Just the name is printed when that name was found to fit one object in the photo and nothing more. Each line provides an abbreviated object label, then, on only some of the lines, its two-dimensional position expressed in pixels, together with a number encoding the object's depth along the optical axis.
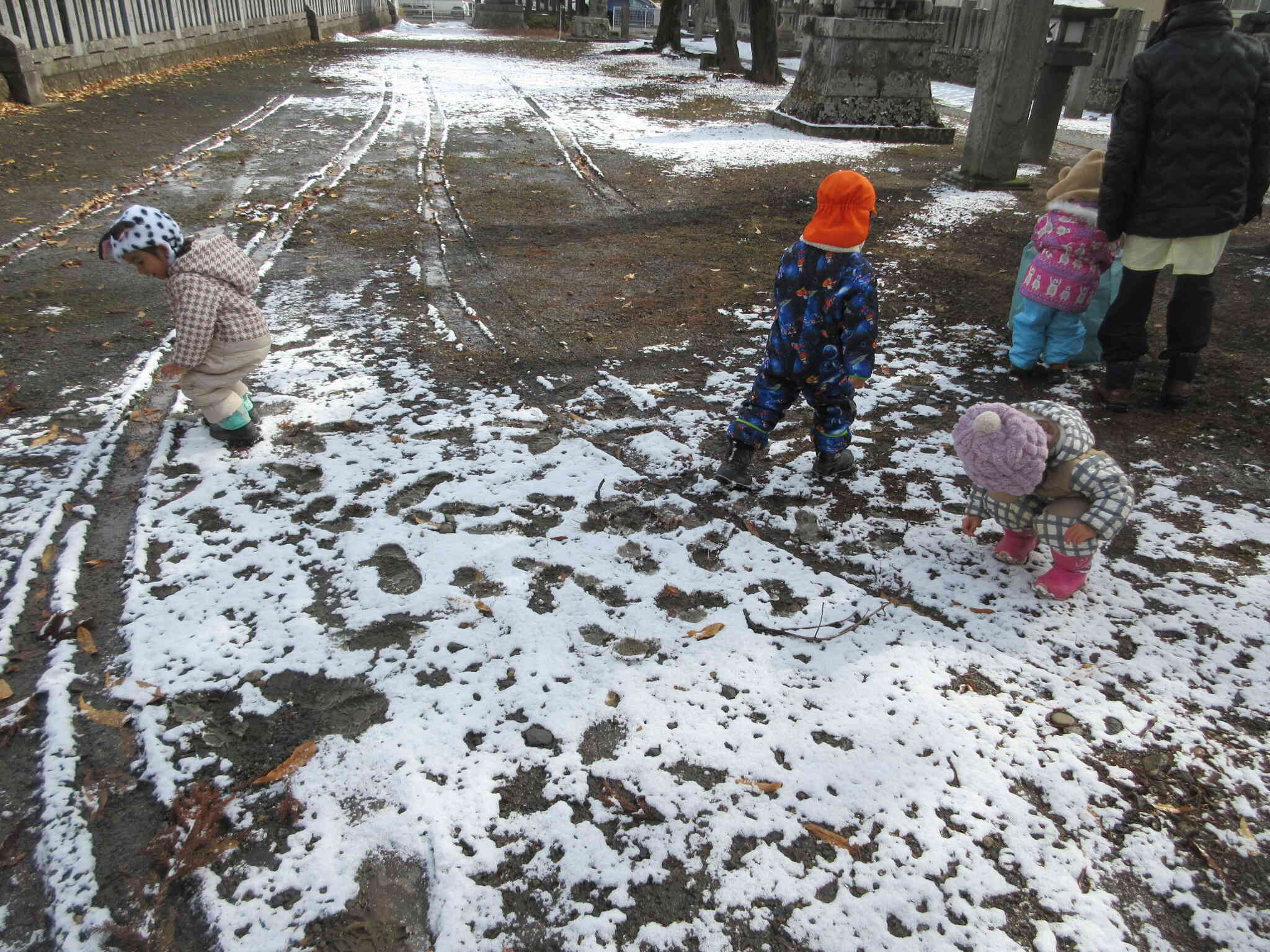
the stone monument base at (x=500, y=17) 36.25
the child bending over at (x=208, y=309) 3.03
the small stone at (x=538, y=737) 2.10
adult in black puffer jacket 3.37
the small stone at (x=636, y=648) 2.40
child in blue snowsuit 2.88
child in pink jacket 3.79
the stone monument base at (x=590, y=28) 29.55
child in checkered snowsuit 2.38
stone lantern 8.32
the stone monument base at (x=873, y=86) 10.24
